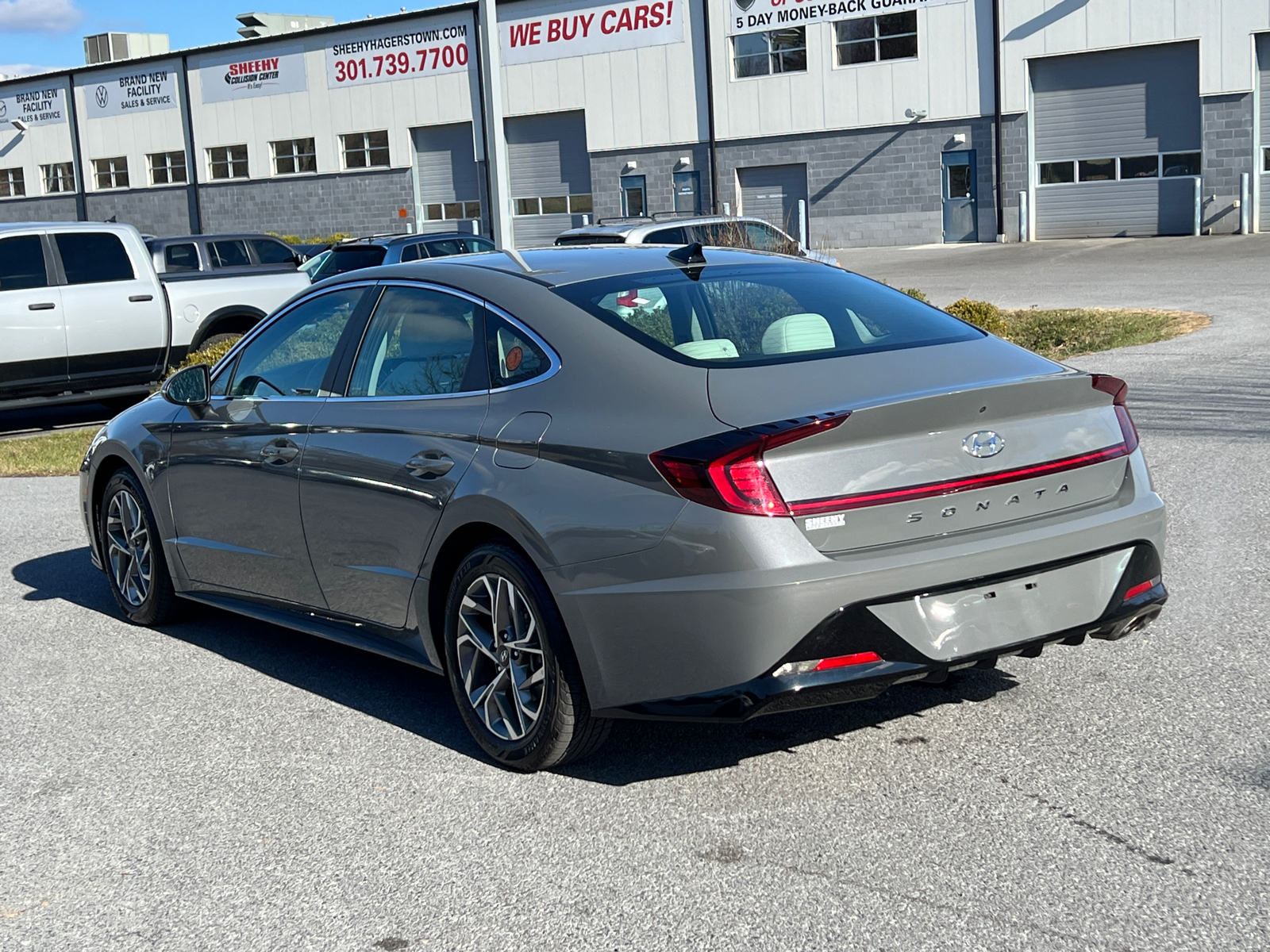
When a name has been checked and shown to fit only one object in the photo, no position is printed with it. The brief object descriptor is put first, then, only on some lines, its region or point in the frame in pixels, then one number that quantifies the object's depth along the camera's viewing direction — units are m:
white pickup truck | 13.41
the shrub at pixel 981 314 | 14.87
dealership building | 34.84
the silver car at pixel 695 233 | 16.42
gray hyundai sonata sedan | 3.91
